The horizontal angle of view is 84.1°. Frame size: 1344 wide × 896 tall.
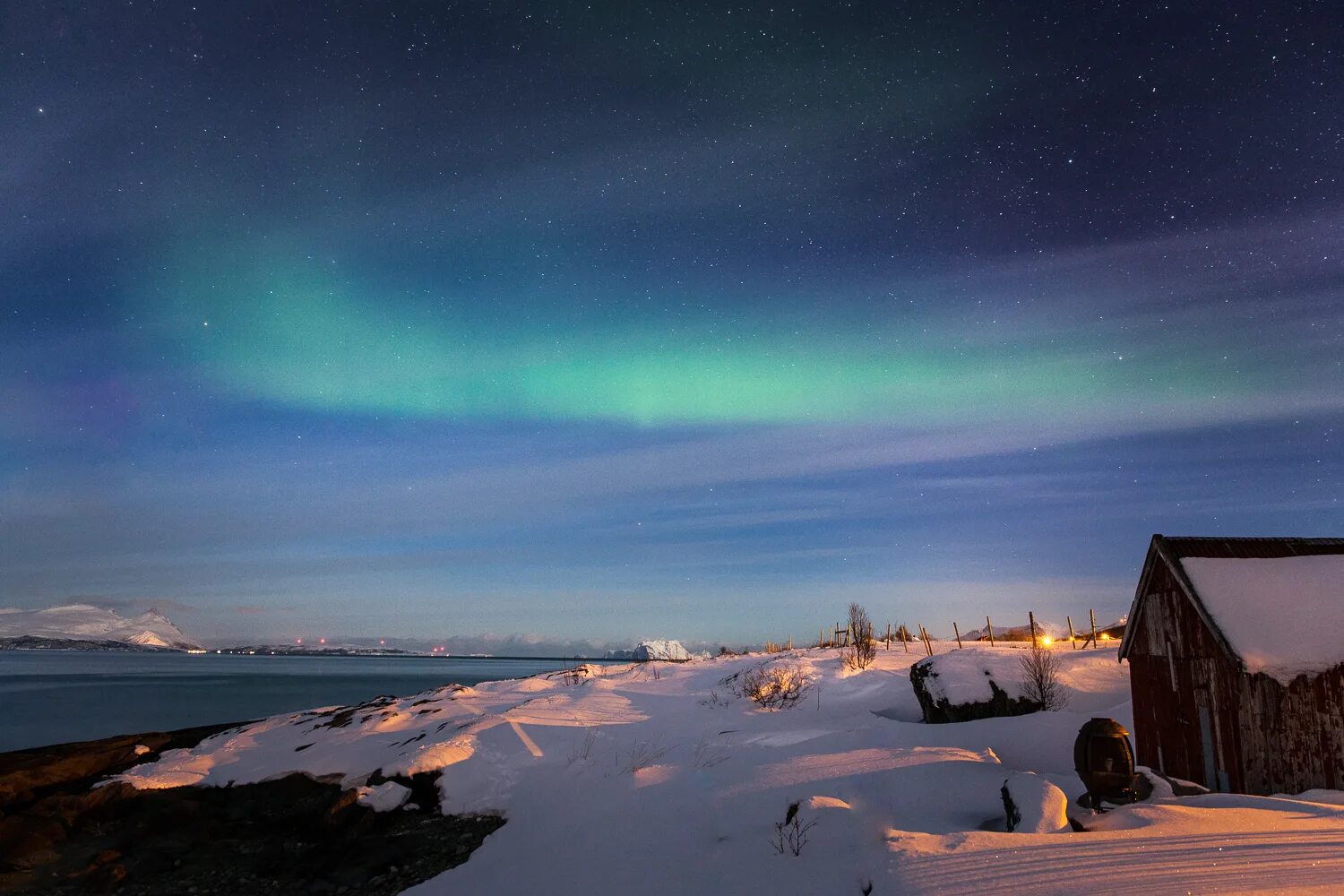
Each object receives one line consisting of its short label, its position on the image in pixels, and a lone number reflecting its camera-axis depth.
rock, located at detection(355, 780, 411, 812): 16.64
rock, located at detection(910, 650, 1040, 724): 18.08
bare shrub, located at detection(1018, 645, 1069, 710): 18.61
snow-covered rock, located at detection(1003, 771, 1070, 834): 9.88
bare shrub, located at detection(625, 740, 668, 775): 15.87
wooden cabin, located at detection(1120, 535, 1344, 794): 13.38
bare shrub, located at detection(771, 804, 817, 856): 10.87
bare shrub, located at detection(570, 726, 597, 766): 17.08
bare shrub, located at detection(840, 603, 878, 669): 29.44
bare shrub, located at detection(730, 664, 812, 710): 22.22
